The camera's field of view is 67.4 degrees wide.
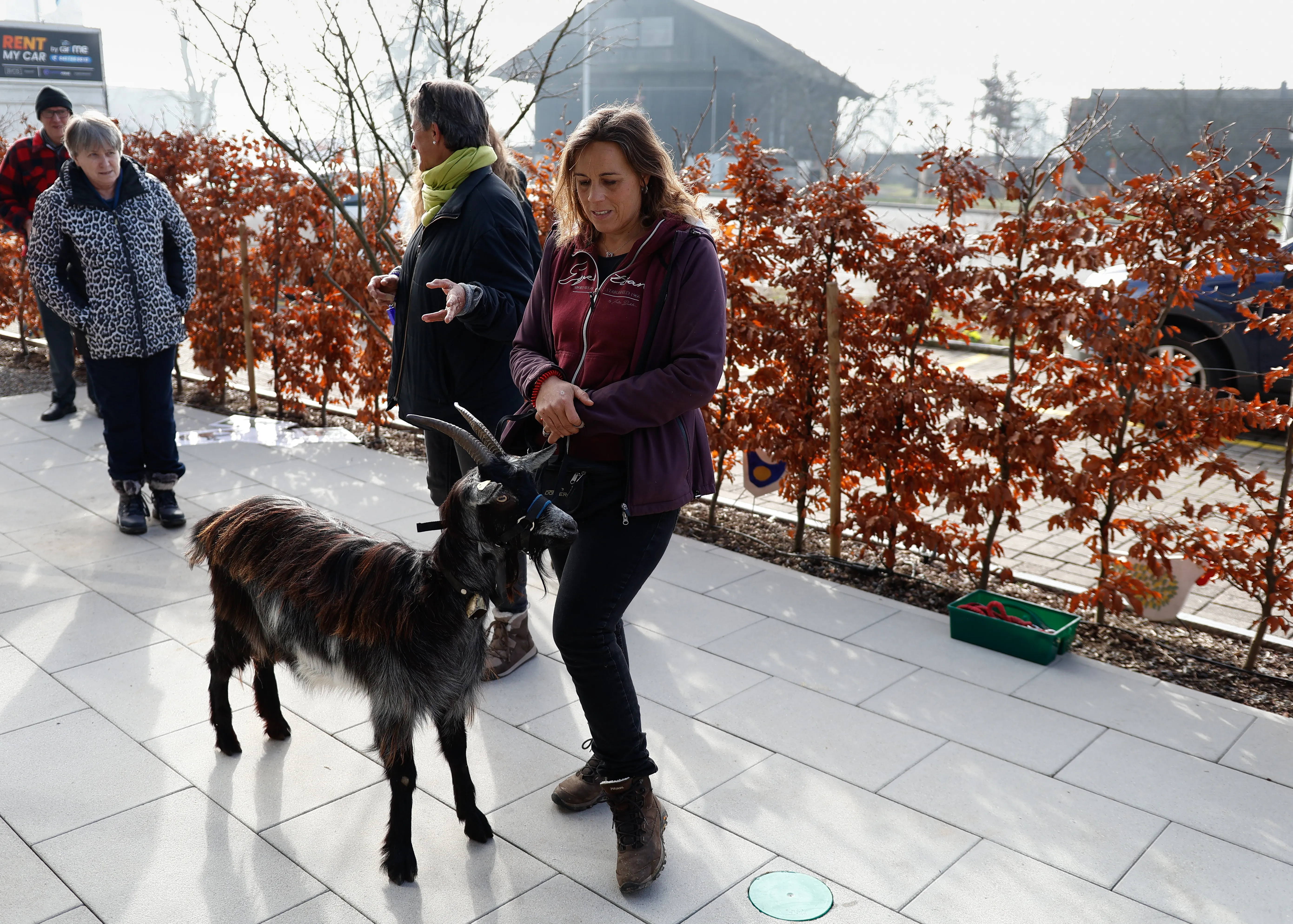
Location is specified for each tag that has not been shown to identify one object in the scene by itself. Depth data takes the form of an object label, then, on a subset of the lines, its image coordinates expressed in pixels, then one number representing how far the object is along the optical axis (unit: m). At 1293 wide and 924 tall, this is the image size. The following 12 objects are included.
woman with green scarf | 3.25
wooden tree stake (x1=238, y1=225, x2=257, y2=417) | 7.63
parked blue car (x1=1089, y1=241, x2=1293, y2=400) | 7.64
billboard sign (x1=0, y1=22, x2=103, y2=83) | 18.61
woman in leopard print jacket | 4.75
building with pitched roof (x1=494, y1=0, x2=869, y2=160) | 36.72
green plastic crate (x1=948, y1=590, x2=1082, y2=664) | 3.90
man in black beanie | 6.34
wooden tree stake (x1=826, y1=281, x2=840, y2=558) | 4.79
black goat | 2.33
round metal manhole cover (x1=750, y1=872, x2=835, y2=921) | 2.47
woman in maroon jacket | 2.35
